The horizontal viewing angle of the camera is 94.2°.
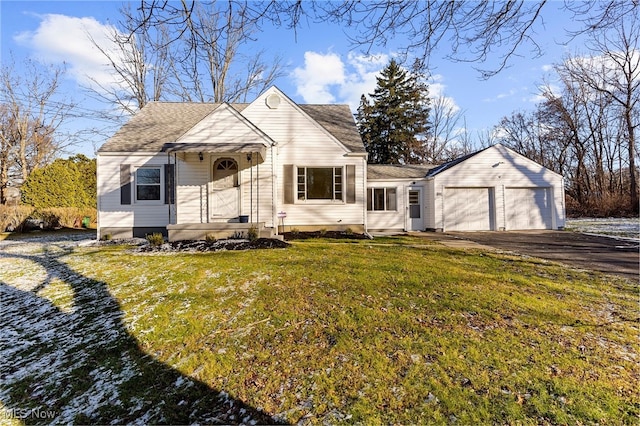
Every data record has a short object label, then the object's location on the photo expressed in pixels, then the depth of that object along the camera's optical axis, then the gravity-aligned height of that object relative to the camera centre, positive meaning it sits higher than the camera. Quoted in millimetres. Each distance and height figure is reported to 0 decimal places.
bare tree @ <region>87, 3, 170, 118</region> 19922 +10433
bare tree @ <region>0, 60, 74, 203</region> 22672 +7169
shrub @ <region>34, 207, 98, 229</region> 16453 +554
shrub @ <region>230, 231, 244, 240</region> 9828 -437
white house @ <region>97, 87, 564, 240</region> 10445 +1900
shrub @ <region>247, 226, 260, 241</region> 9523 -397
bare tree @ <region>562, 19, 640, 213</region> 19469 +8786
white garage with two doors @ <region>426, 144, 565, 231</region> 15102 +1153
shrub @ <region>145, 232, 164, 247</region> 9156 -511
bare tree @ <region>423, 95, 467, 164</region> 32156 +9761
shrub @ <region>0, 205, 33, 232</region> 15203 +430
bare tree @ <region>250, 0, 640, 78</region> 3446 +2417
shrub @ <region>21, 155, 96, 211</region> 17203 +2416
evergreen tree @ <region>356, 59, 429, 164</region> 29391 +9914
